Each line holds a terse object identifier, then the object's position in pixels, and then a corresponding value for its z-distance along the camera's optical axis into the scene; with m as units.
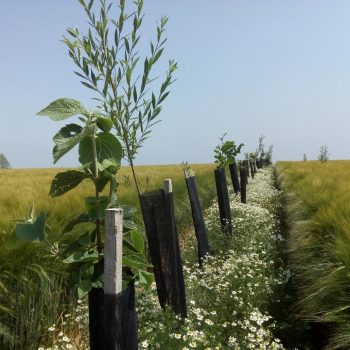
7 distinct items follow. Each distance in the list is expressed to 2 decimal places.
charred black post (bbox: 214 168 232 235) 8.76
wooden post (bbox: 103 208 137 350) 2.55
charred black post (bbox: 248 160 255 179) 23.98
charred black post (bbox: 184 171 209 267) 7.19
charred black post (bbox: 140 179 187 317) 4.62
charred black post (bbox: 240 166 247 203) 12.52
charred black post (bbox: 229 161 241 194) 14.20
